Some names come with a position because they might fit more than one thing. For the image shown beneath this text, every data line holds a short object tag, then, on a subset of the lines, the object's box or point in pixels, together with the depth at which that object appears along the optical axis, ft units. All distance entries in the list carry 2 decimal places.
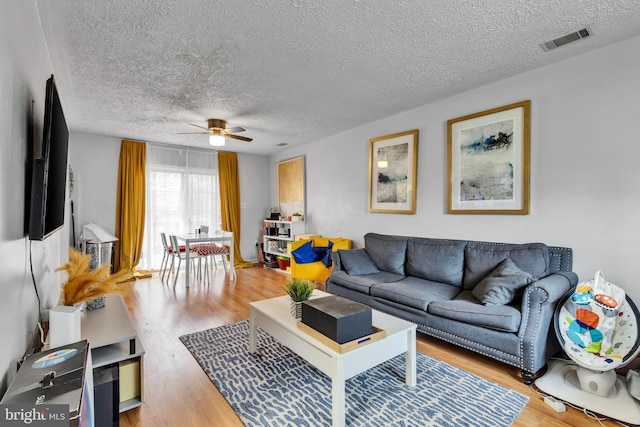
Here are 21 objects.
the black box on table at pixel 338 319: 5.46
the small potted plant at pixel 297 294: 6.80
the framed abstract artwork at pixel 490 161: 9.23
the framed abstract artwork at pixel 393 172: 12.39
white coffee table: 5.24
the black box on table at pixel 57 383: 2.85
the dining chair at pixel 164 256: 16.41
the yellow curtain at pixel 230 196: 20.45
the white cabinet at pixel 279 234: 18.40
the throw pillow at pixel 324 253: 14.14
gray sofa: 6.82
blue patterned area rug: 5.66
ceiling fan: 13.20
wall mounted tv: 4.06
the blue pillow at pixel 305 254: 14.24
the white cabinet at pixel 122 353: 5.59
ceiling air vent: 7.06
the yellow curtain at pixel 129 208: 16.97
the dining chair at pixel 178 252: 15.69
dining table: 14.99
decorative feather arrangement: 5.46
